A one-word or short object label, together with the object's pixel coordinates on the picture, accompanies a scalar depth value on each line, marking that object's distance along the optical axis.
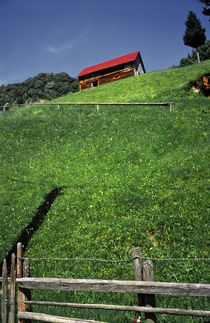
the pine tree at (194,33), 65.38
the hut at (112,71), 59.25
